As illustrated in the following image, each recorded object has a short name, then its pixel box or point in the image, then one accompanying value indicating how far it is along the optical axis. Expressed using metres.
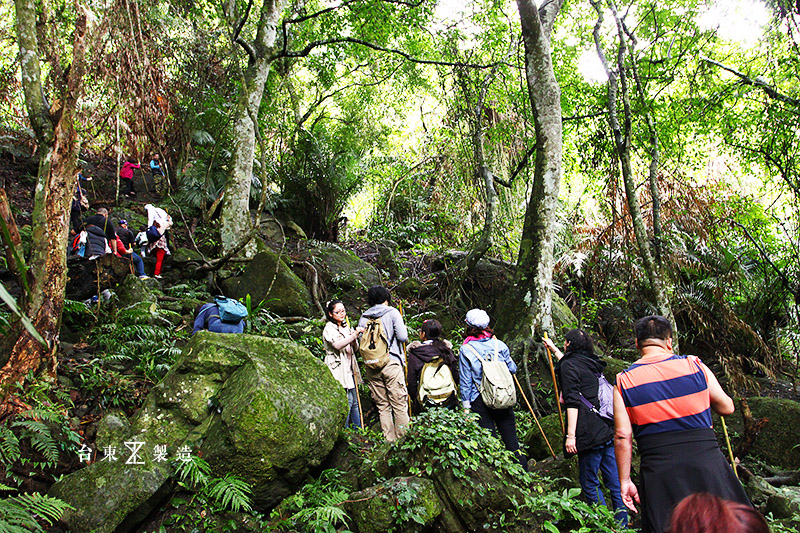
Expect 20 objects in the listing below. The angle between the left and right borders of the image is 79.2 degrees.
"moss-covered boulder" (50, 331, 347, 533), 4.03
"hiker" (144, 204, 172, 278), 9.88
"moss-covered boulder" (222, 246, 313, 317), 8.73
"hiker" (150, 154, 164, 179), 14.85
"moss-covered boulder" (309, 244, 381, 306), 10.15
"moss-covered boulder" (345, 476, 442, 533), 3.73
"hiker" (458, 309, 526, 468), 4.91
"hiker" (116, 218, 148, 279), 9.27
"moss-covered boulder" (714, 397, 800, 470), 5.82
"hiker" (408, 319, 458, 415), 5.38
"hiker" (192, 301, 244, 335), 6.18
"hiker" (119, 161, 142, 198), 14.30
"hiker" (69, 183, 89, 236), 9.78
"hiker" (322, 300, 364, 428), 5.62
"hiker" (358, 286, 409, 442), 5.53
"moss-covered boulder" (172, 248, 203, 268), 10.34
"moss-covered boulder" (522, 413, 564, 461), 5.93
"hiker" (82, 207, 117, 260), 8.63
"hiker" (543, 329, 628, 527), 4.12
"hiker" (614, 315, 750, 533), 2.89
